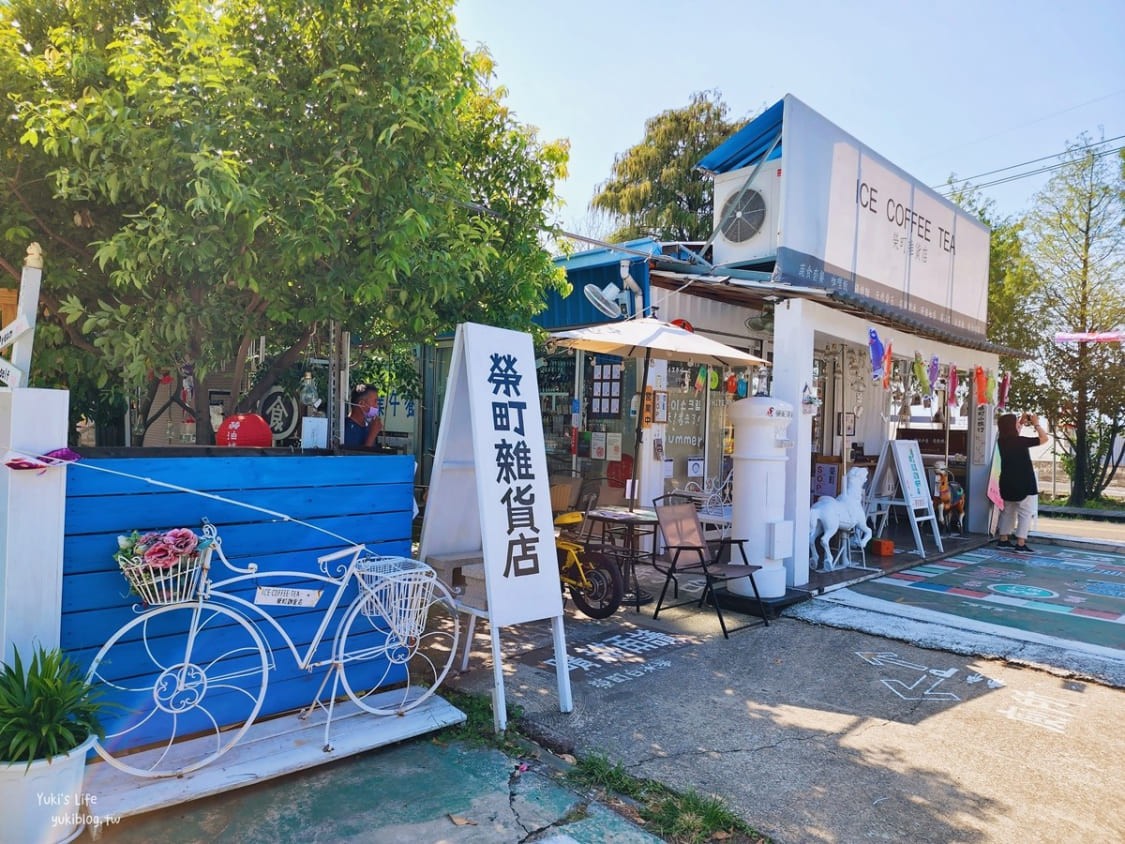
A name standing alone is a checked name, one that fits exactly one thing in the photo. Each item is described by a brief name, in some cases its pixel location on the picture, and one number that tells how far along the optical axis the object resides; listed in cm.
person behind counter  574
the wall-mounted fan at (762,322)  836
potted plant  229
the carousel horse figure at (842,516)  717
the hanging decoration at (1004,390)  1107
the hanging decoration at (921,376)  830
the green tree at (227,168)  349
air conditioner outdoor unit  721
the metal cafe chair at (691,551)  529
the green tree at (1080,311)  1454
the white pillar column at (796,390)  639
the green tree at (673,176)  1922
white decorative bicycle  285
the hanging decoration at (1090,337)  1253
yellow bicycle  542
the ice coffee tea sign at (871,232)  672
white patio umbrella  579
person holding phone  907
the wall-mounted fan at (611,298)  741
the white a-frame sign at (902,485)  802
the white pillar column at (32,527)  255
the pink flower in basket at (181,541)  273
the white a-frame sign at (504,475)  363
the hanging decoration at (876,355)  731
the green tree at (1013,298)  1511
